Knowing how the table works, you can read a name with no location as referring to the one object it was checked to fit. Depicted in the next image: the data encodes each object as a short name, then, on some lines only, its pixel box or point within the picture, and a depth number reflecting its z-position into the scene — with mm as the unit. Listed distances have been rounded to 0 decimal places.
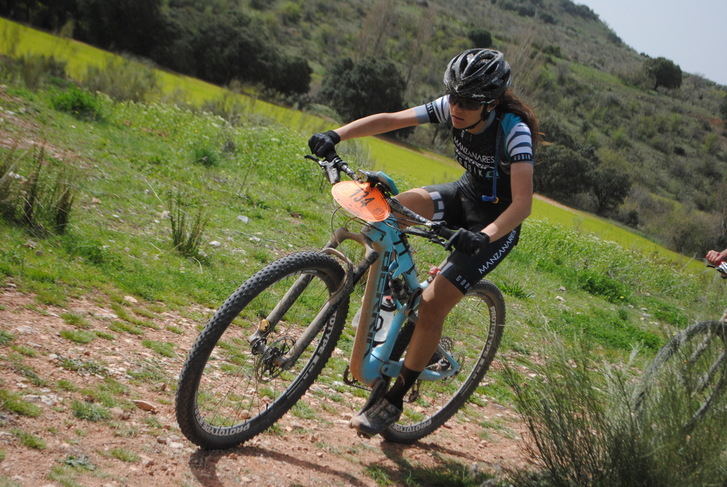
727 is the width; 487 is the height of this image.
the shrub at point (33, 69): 14445
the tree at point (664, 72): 114062
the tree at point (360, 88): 48312
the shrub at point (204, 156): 12562
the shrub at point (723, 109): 100025
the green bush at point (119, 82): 16844
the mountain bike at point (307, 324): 3398
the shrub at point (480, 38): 92112
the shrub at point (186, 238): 6785
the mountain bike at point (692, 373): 3371
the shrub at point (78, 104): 12547
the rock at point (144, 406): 3664
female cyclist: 3865
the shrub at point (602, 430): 3113
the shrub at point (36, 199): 5660
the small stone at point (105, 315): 4721
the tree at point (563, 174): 51812
